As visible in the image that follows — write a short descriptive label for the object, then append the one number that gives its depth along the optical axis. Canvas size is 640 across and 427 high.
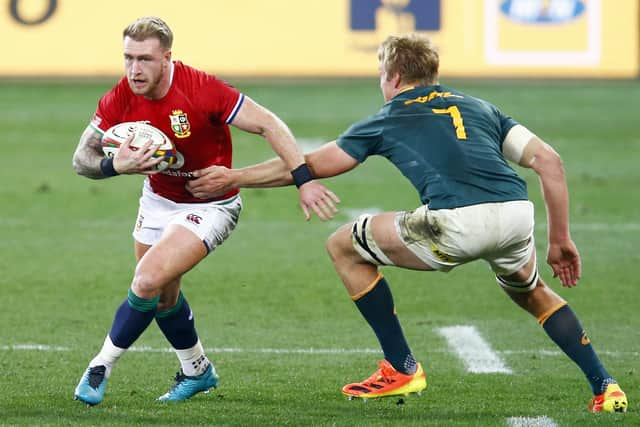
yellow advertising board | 52.06
